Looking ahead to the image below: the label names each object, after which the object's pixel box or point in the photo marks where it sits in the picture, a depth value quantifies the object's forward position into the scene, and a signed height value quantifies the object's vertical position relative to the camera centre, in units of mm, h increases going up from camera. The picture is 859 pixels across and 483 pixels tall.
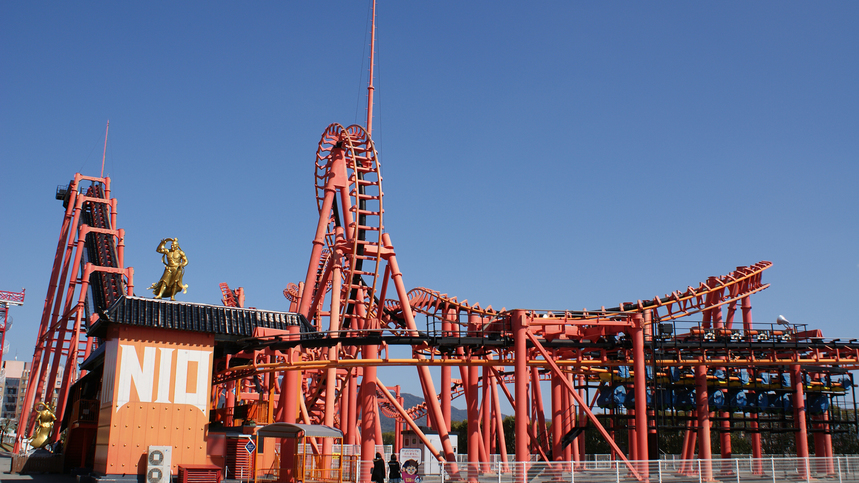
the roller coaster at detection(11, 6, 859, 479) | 26422 +2551
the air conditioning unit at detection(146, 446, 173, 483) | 23234 -1466
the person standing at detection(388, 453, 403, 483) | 20125 -1346
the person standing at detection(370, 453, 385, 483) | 19734 -1306
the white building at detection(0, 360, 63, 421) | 158888 +5618
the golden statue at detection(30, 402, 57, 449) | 35250 -696
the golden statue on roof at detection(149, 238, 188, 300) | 27375 +5134
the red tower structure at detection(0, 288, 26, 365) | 71450 +10454
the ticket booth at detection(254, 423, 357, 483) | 22709 -1302
